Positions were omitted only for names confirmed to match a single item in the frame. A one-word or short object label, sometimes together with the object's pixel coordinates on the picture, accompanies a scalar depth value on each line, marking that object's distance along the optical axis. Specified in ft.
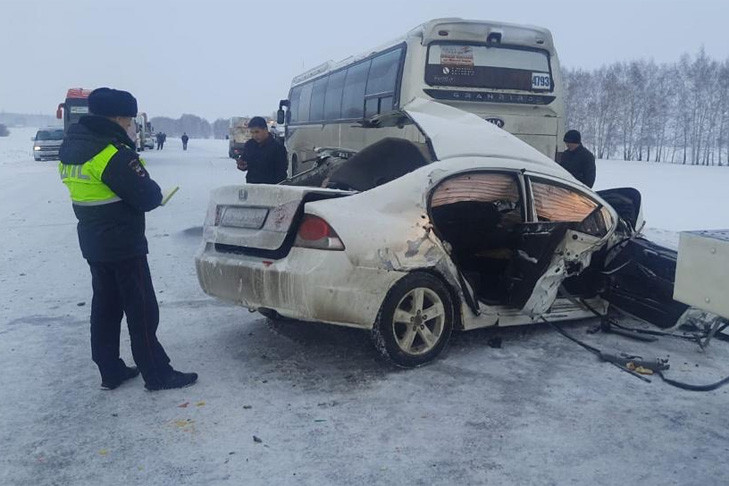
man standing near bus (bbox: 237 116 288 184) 24.95
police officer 12.74
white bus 32.86
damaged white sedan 14.17
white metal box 9.97
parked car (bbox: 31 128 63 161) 110.11
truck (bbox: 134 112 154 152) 135.13
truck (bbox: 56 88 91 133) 96.94
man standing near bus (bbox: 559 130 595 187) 29.63
